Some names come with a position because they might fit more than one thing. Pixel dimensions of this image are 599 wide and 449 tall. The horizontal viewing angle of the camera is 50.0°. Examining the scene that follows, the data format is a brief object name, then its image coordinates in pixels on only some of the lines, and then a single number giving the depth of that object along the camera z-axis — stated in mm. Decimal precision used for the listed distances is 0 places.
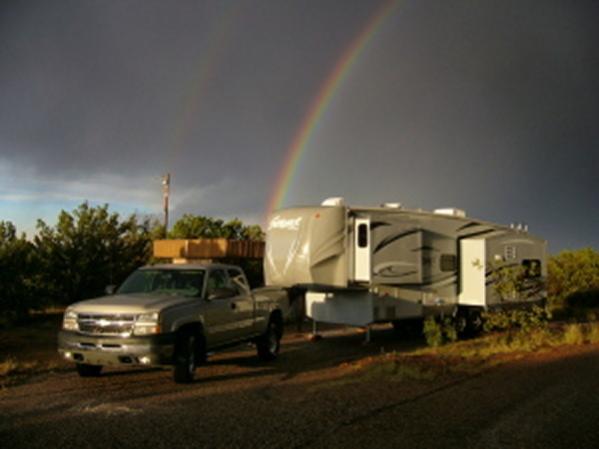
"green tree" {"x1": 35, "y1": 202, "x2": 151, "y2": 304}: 20797
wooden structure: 23781
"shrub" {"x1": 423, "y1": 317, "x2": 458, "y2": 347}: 15586
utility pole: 36094
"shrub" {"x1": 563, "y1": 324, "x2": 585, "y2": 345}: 16078
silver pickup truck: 9578
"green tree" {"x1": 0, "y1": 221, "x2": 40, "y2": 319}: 15125
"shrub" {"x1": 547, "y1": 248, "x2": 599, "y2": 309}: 31875
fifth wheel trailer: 15570
